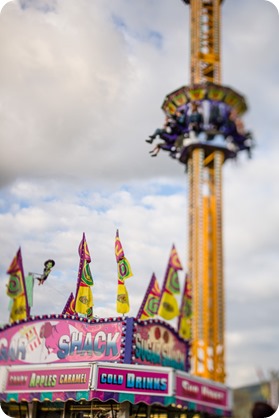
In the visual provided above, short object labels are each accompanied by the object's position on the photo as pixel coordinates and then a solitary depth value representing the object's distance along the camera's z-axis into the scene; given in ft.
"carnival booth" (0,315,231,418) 37.68
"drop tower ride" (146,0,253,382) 61.57
